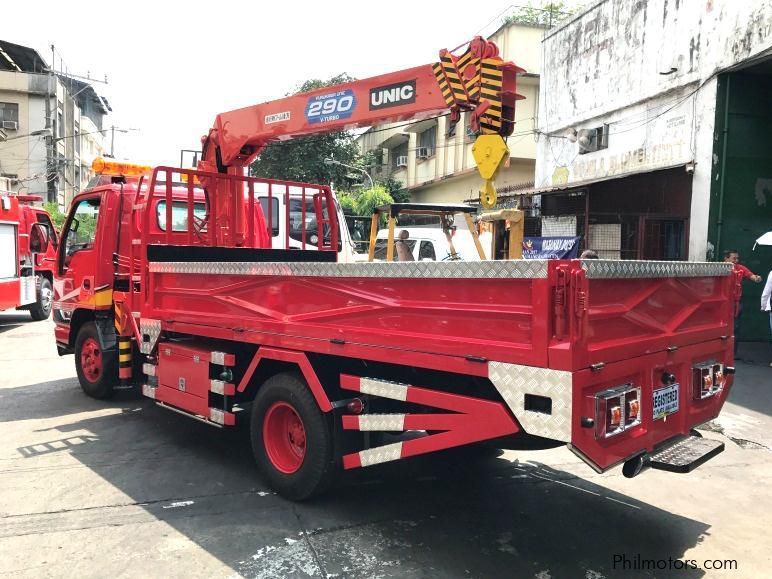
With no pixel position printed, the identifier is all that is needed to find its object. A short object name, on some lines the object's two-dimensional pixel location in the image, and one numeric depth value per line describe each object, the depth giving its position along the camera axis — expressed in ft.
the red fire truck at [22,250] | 42.39
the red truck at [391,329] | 9.32
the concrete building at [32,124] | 113.60
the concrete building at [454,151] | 67.36
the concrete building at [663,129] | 34.35
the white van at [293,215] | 23.11
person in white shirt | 30.50
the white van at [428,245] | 38.27
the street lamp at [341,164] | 96.15
